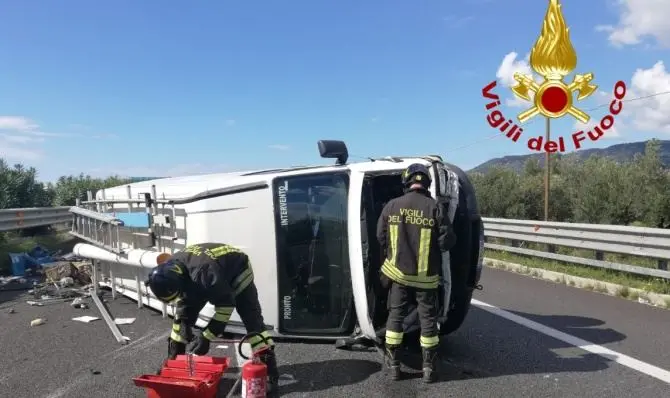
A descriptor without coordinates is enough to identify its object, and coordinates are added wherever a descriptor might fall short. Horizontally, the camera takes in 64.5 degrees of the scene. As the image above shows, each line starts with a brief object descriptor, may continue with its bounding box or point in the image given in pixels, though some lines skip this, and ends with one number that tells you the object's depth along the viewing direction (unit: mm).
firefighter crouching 4066
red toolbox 3688
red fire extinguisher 3756
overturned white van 4691
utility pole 12680
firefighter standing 4406
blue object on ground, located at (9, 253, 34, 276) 9953
